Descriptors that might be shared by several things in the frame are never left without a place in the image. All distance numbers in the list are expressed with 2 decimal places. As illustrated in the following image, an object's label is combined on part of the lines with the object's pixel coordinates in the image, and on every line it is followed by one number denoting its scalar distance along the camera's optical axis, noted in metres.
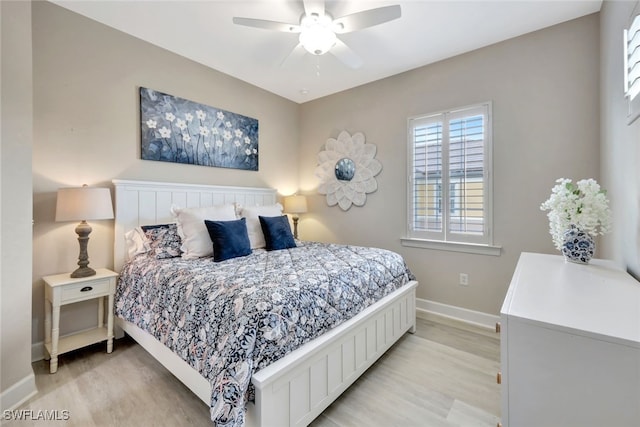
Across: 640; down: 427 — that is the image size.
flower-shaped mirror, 3.61
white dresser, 0.70
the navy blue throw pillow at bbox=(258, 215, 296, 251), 2.79
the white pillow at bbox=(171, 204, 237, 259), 2.37
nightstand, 2.01
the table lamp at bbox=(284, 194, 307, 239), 3.95
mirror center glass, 3.77
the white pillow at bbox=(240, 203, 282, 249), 2.83
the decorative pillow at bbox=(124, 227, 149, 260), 2.51
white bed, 1.32
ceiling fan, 1.88
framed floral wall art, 2.77
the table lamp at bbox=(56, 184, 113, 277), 2.06
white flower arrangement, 1.43
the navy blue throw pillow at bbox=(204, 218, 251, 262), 2.28
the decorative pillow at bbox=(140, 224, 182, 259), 2.36
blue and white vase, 1.46
